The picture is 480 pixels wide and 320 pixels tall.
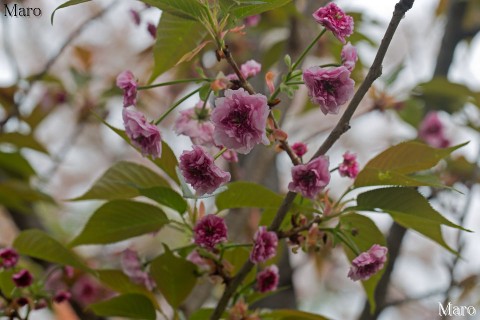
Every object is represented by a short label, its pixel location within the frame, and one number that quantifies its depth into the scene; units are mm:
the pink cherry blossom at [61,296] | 1081
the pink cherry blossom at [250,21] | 1255
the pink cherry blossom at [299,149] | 982
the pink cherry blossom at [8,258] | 1045
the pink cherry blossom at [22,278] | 1038
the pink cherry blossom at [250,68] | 988
